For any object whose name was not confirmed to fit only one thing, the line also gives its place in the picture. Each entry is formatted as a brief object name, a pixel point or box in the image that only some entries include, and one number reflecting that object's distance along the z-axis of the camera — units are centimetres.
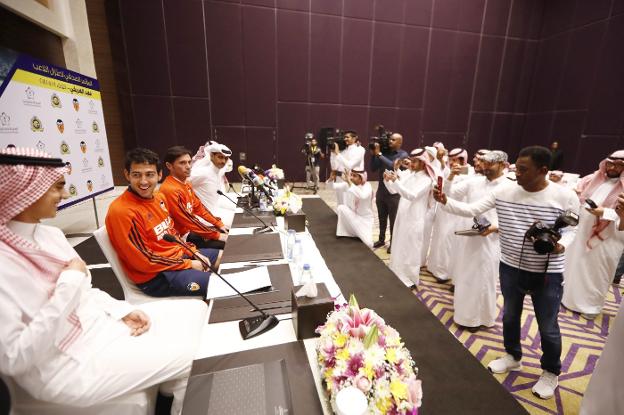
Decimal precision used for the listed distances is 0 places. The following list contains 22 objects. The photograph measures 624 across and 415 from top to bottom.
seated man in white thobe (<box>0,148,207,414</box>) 103
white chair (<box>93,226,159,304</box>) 186
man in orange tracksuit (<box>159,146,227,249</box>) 278
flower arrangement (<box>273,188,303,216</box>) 303
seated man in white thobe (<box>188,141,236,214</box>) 354
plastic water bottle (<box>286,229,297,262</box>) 212
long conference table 109
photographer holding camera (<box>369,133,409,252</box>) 423
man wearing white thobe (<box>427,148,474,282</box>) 356
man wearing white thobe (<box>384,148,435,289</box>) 321
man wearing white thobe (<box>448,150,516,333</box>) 267
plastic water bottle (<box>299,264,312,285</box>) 173
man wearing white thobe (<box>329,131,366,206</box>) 577
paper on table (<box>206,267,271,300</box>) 166
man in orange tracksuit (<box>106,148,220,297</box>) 187
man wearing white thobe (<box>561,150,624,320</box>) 277
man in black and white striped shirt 178
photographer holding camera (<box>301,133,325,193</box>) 754
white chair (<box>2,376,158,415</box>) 117
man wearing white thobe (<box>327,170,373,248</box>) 317
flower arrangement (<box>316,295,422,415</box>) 88
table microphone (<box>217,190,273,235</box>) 264
